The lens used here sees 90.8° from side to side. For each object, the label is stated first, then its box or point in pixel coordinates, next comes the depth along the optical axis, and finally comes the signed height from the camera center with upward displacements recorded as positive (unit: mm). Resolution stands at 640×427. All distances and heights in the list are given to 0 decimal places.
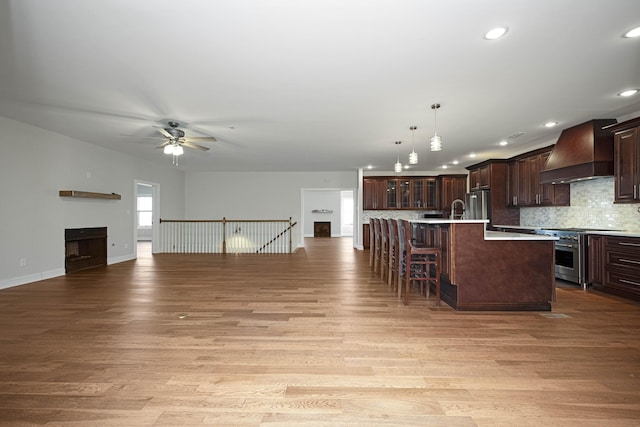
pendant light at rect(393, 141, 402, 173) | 5732 +938
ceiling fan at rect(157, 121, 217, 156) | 4745 +1245
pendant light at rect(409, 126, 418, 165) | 4656 +1443
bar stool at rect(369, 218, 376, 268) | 6109 -468
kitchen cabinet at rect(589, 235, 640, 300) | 3816 -644
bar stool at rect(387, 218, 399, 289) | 4416 -453
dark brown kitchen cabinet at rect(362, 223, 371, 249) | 9554 -583
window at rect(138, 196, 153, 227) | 13227 +337
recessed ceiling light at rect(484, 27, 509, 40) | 2373 +1412
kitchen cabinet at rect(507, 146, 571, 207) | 5613 +590
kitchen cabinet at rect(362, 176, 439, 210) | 9703 +766
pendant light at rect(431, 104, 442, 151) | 3823 +935
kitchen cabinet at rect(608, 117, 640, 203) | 3914 +722
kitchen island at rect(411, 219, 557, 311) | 3457 -575
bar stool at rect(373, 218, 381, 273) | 5707 -436
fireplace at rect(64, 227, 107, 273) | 5770 -572
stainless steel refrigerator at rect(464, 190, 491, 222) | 7008 +296
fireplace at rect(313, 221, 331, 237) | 15086 -523
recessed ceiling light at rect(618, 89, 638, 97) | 3594 +1434
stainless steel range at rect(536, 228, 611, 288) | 4504 -563
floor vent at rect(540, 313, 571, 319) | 3238 -1029
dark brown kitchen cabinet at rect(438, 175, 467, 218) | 9406 +849
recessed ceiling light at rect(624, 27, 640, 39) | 2422 +1429
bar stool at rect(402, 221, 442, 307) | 3654 -509
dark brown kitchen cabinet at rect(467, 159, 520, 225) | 6863 +612
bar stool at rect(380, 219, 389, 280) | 5125 -502
